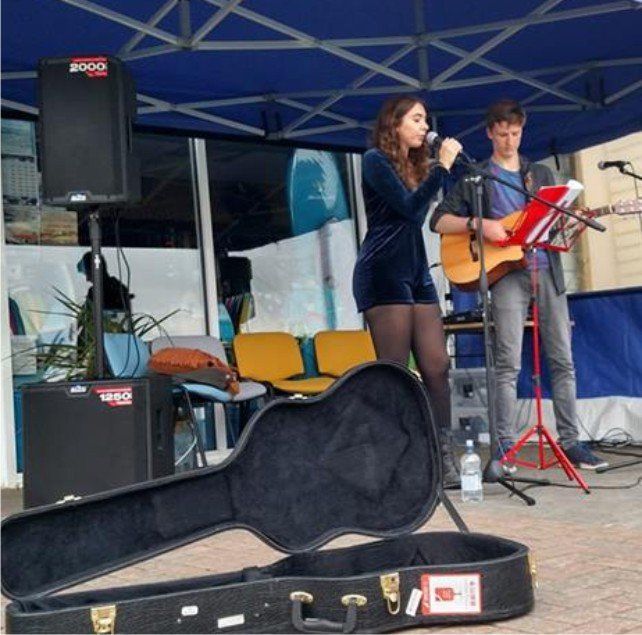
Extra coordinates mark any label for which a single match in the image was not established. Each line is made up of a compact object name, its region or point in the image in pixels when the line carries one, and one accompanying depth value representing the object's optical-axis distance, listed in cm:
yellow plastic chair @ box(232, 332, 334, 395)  601
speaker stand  427
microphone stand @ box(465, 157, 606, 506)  366
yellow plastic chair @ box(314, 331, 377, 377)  663
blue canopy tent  501
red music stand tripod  397
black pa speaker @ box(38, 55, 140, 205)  418
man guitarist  444
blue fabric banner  581
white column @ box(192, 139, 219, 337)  674
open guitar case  216
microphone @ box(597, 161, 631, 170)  452
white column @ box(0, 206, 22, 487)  538
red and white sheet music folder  376
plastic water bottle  397
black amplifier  404
